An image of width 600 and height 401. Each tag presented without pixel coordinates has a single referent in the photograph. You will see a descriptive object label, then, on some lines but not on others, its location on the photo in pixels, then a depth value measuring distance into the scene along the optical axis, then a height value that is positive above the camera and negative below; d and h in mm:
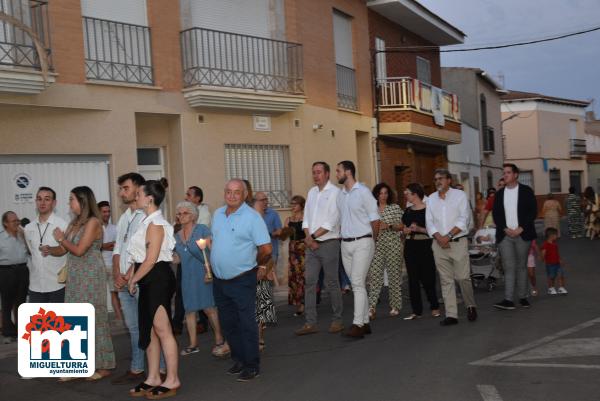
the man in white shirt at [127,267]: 7184 -492
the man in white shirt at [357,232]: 9203 -397
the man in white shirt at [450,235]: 10016 -526
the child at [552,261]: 12484 -1147
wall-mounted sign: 17781 +1775
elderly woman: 8688 -790
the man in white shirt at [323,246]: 9602 -551
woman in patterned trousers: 11180 -695
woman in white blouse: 6722 -671
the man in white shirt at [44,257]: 8305 -421
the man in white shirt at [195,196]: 11305 +161
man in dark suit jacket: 10828 -559
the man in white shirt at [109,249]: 11664 -517
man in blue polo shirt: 7332 -579
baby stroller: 13336 -1175
